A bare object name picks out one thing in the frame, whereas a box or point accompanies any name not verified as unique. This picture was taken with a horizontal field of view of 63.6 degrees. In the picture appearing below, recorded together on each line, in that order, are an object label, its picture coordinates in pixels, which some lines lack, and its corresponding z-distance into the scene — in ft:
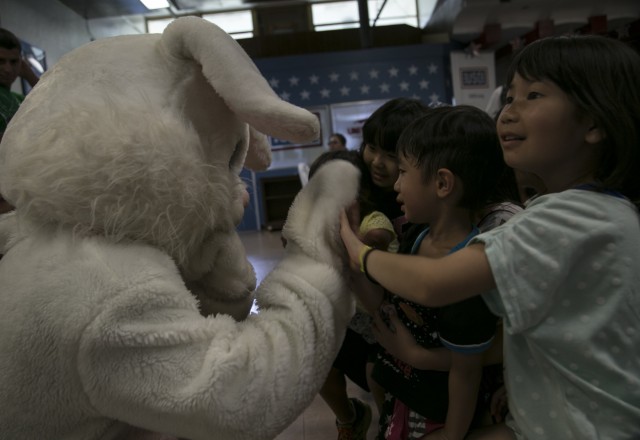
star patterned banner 25.57
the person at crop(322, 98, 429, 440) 4.40
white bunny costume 2.23
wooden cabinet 26.02
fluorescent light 25.39
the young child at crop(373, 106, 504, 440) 3.03
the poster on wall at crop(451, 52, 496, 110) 24.90
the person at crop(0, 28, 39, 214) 5.76
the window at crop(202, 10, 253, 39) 31.99
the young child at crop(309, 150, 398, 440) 5.02
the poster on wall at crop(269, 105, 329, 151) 25.39
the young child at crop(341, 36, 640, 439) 2.54
